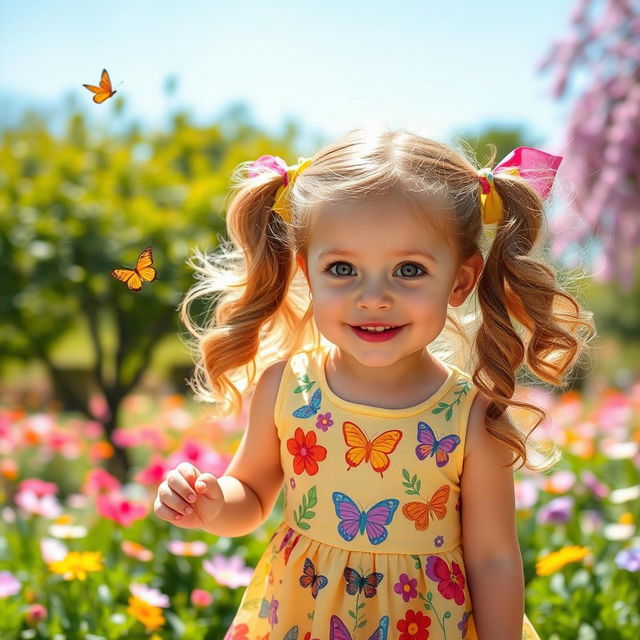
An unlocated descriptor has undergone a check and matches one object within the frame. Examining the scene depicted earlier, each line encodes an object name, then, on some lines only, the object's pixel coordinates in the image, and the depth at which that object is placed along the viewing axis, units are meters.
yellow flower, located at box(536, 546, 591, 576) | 2.37
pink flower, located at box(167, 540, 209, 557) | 2.58
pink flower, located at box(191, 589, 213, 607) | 2.41
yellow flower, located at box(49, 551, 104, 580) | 2.25
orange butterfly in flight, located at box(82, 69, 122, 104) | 1.42
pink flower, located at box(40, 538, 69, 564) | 2.45
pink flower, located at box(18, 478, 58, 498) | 2.98
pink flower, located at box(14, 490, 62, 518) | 2.85
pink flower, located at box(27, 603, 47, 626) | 2.27
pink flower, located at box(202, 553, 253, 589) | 2.43
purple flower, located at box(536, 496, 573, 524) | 2.81
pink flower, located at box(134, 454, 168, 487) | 3.05
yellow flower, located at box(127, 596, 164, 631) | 2.20
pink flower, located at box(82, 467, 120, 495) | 3.18
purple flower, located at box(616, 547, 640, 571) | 2.32
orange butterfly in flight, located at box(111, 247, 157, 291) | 1.45
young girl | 1.63
